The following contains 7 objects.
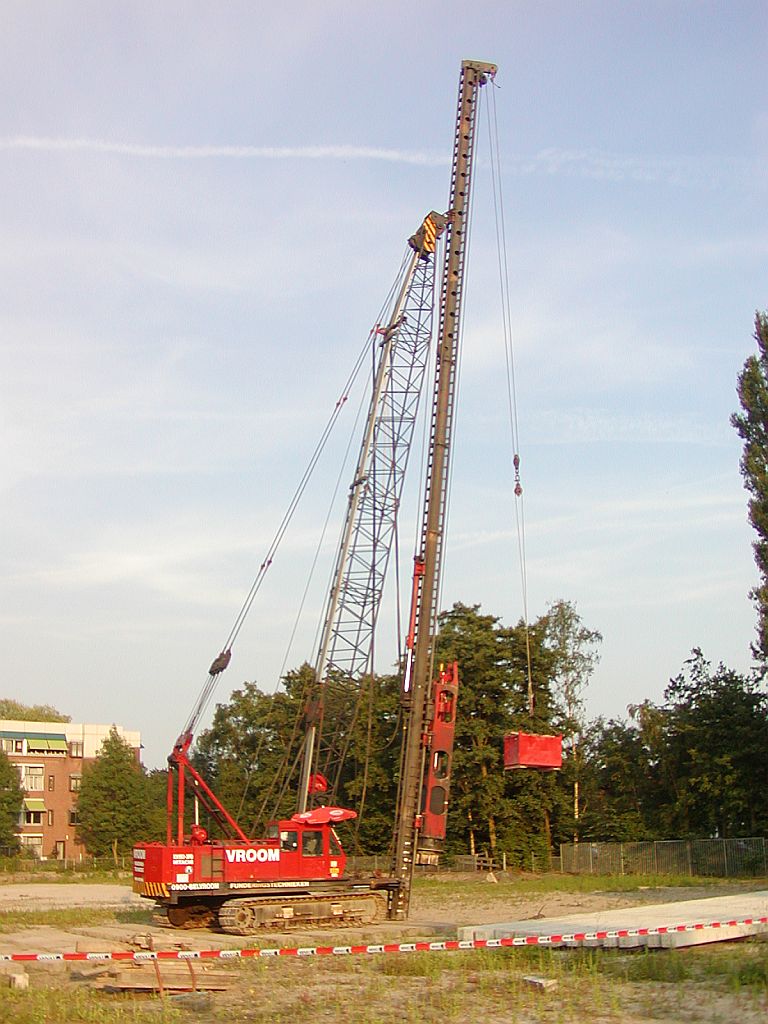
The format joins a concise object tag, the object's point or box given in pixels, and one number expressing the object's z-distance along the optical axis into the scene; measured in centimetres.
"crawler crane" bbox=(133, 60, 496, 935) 2928
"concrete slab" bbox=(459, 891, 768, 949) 1972
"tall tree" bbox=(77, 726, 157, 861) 8412
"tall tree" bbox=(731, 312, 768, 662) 4394
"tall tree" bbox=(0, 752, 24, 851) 8650
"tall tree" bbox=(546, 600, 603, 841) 6862
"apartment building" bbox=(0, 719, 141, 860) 9781
